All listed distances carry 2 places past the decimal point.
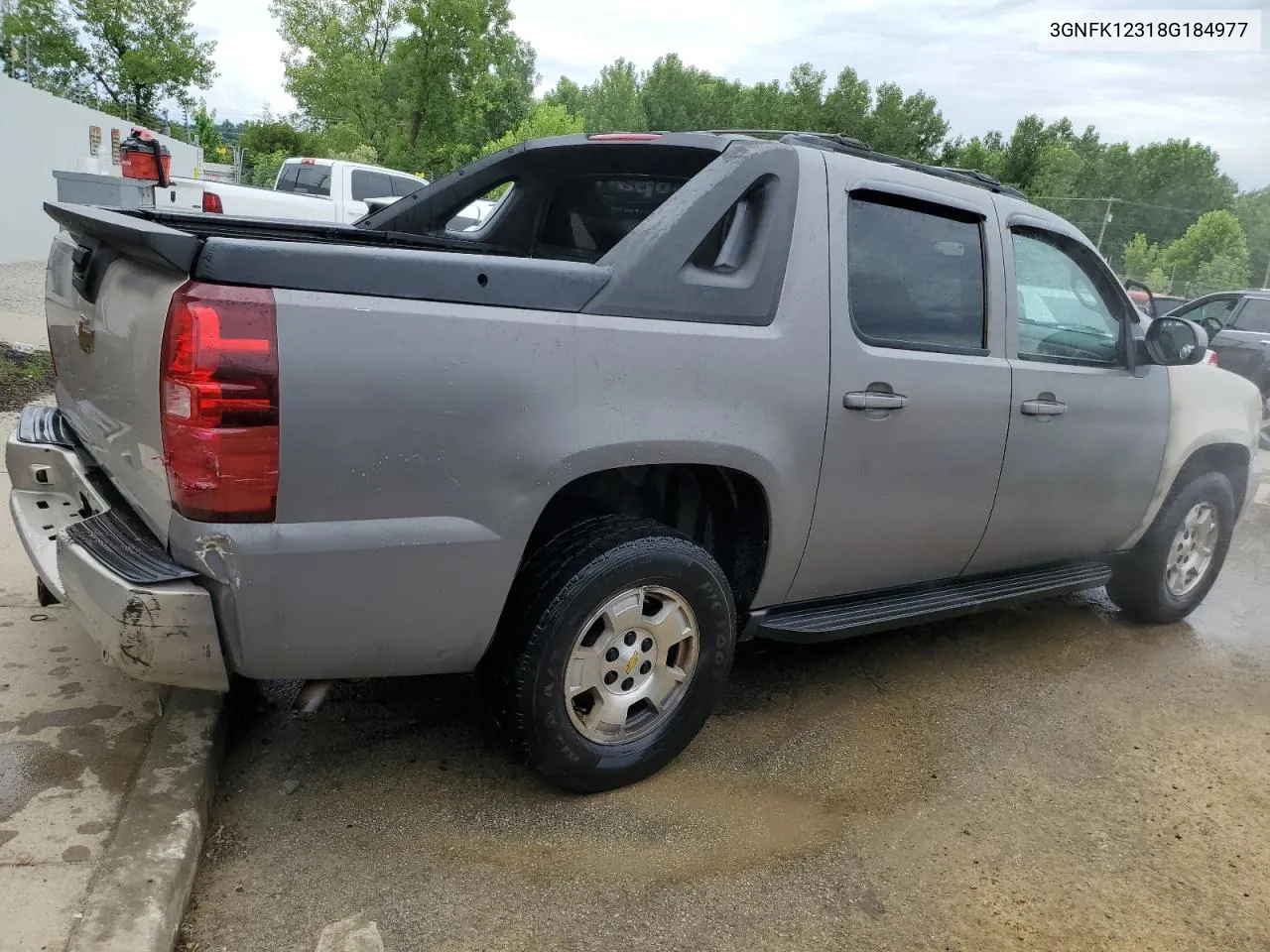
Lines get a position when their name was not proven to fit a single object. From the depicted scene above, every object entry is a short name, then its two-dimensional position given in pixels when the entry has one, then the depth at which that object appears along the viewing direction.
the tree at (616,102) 76.00
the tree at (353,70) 30.84
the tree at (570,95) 90.56
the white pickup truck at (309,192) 11.45
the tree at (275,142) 51.06
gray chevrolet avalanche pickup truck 2.25
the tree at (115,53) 38.62
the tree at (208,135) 47.28
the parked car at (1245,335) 11.23
